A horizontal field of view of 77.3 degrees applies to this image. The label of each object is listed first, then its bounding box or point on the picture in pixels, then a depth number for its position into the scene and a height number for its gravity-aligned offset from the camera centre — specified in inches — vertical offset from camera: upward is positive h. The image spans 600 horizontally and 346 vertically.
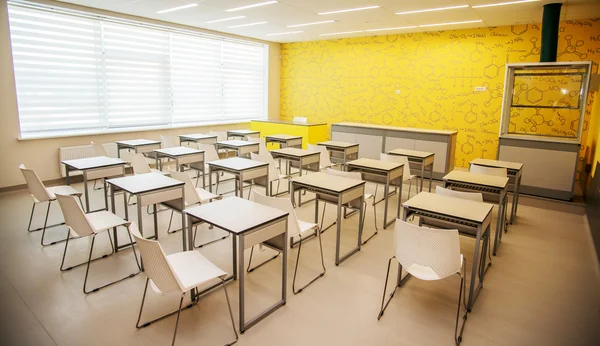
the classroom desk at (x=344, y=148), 263.9 -26.8
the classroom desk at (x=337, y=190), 147.7 -32.3
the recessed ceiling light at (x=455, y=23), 292.2 +70.2
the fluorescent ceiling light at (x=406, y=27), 320.1 +71.4
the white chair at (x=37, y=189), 165.6 -37.3
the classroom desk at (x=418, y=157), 229.9 -28.2
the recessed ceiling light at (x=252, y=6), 249.0 +70.2
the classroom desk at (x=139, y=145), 252.7 -26.3
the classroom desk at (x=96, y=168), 179.3 -29.7
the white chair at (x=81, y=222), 126.3 -41.5
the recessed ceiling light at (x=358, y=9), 255.0 +69.6
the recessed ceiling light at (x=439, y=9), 249.0 +68.7
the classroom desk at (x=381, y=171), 187.8 -31.0
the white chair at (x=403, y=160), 214.8 -29.3
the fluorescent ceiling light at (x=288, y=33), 369.1 +74.8
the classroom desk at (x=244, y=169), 187.8 -31.0
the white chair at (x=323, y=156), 245.0 -30.3
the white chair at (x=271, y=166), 217.7 -33.2
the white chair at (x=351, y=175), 169.6 -29.6
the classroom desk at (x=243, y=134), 319.6 -21.9
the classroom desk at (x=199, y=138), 293.5 -24.2
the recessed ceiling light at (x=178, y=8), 263.7 +71.4
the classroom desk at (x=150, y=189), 140.3 -30.9
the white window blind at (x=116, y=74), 257.4 +26.5
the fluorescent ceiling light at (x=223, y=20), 302.5 +72.8
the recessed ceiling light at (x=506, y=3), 231.1 +67.2
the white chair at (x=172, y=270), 91.7 -44.3
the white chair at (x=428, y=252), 104.4 -40.0
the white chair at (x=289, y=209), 127.8 -33.7
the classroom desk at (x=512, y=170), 197.2 -30.3
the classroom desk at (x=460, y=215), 118.2 -33.5
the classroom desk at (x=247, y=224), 105.2 -33.1
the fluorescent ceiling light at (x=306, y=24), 309.6 +72.5
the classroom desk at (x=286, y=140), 291.1 -24.5
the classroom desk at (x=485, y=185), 161.6 -32.1
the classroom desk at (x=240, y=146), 264.7 -26.9
